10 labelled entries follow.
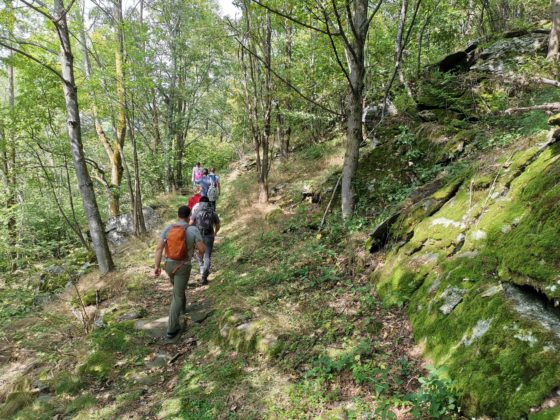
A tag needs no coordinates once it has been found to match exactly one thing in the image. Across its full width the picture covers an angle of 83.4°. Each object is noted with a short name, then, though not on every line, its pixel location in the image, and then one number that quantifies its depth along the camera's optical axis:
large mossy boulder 2.25
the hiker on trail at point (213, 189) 10.64
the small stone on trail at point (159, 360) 4.80
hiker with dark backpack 7.34
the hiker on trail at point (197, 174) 11.54
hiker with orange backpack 5.43
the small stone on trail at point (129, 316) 6.18
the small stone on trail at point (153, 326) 5.61
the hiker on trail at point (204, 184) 10.80
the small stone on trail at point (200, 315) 5.75
